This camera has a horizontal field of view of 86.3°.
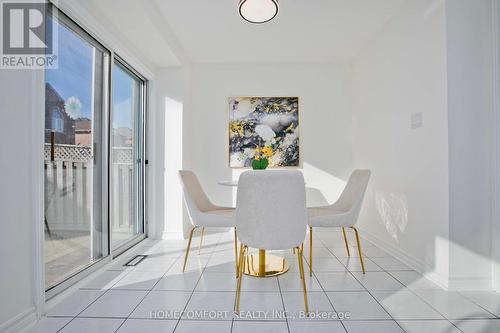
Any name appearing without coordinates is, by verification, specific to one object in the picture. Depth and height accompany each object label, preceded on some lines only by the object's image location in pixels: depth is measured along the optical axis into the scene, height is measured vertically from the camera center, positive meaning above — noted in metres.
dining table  2.27 -0.89
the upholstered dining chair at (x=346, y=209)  2.25 -0.40
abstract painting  3.86 +0.54
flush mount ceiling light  1.94 +1.18
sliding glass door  1.87 +0.10
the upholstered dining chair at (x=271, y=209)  1.64 -0.26
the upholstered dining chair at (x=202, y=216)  2.29 -0.42
